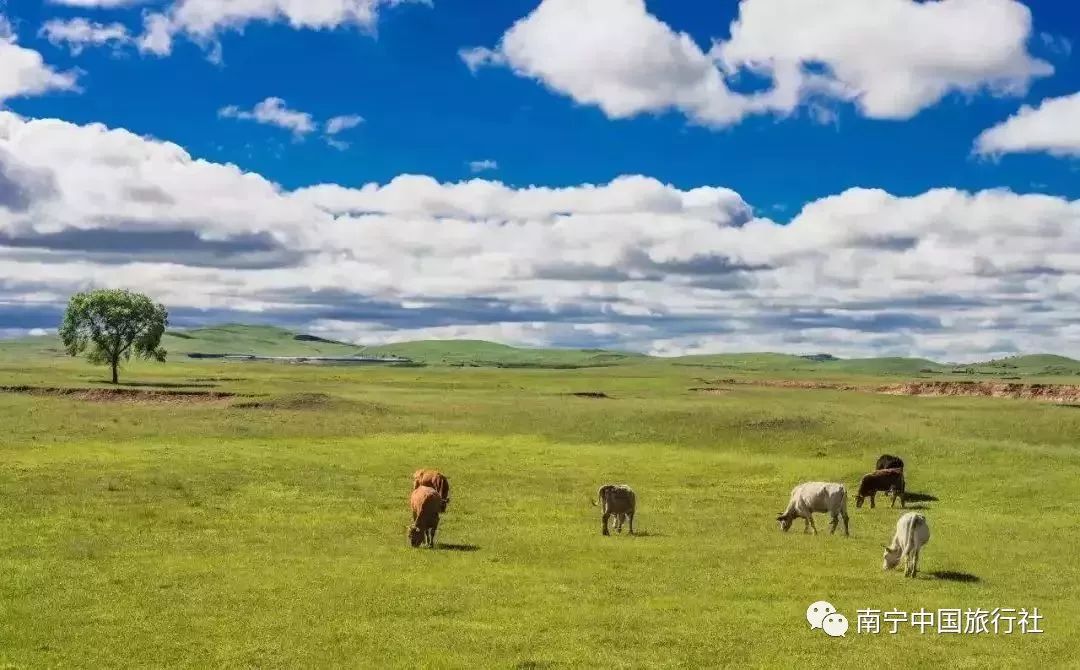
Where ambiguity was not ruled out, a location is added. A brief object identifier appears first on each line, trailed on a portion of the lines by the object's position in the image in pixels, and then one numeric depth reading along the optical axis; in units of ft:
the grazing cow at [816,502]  112.37
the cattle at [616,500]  110.73
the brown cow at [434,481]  123.13
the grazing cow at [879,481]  144.56
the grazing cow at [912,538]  86.48
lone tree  400.47
